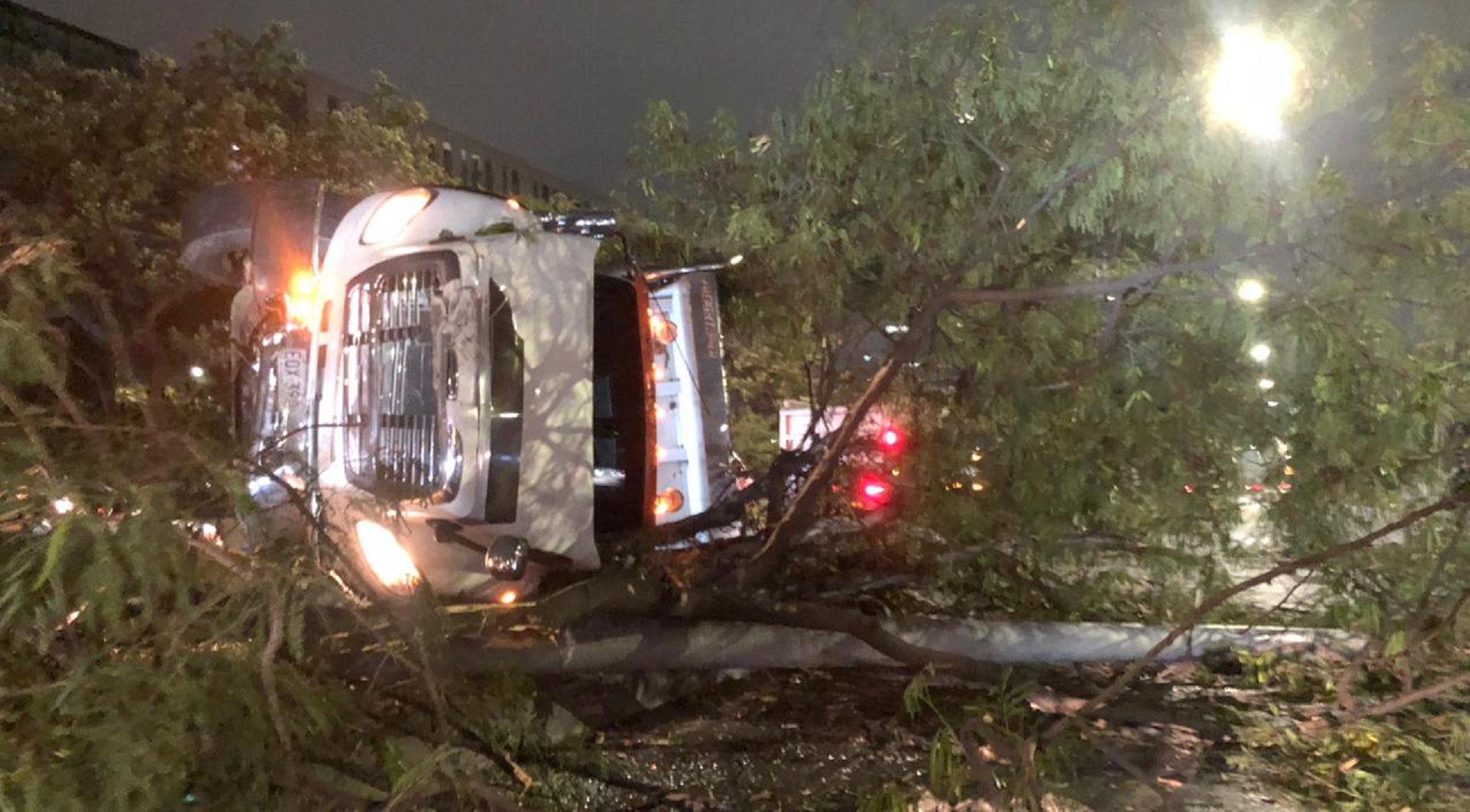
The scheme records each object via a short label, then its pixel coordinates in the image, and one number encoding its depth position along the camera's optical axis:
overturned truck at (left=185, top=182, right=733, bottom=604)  4.30
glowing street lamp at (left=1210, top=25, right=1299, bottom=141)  4.64
